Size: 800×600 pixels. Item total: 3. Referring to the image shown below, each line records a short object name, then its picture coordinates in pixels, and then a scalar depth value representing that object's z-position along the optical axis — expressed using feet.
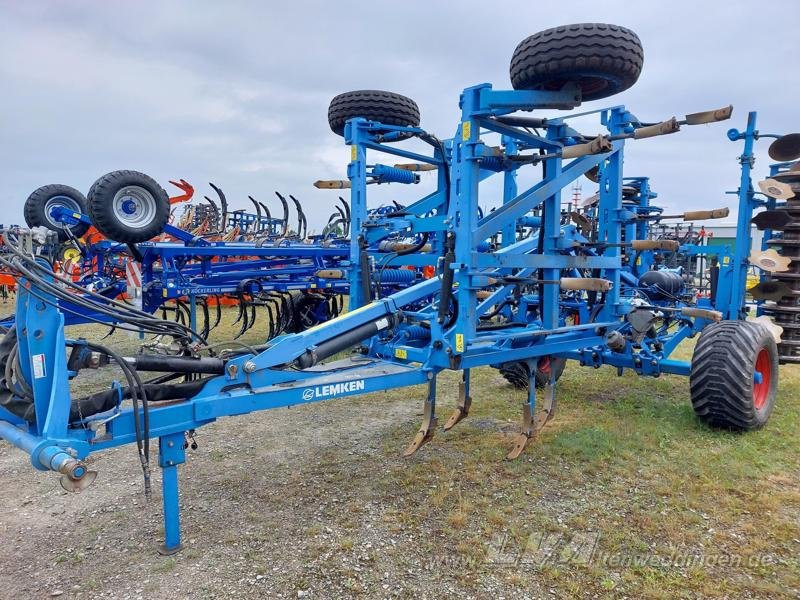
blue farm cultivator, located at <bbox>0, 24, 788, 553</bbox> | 8.68
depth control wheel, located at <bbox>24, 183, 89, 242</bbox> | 26.68
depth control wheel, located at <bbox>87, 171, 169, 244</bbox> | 20.35
